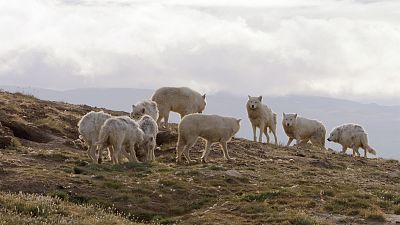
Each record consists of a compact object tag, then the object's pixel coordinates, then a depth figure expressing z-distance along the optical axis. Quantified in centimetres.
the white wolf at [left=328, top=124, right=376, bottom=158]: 3897
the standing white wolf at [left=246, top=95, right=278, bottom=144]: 3878
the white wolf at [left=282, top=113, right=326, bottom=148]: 4097
